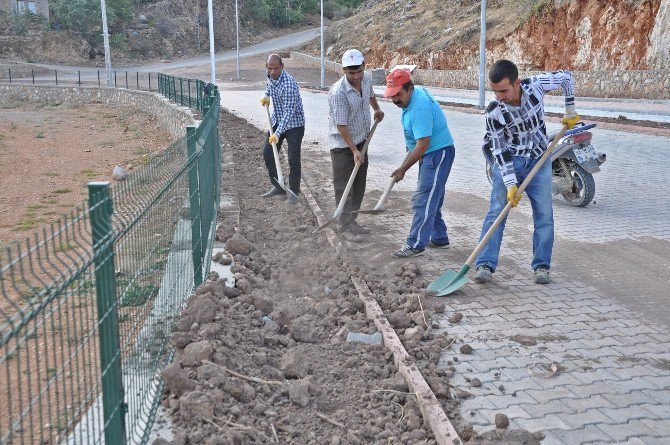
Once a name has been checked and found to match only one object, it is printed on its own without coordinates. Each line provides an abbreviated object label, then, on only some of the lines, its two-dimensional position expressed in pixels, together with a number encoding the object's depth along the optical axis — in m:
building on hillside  58.78
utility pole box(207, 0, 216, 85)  20.69
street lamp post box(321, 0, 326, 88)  39.12
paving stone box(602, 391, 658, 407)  4.25
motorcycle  8.82
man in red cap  6.73
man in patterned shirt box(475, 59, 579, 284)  5.97
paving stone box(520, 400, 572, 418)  4.15
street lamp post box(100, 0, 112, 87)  32.75
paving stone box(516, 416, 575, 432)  3.98
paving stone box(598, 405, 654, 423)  4.07
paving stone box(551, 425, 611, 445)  3.85
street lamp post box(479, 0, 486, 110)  22.28
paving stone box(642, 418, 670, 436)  3.90
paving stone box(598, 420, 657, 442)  3.88
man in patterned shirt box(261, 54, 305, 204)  9.23
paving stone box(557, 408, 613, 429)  4.02
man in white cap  7.50
